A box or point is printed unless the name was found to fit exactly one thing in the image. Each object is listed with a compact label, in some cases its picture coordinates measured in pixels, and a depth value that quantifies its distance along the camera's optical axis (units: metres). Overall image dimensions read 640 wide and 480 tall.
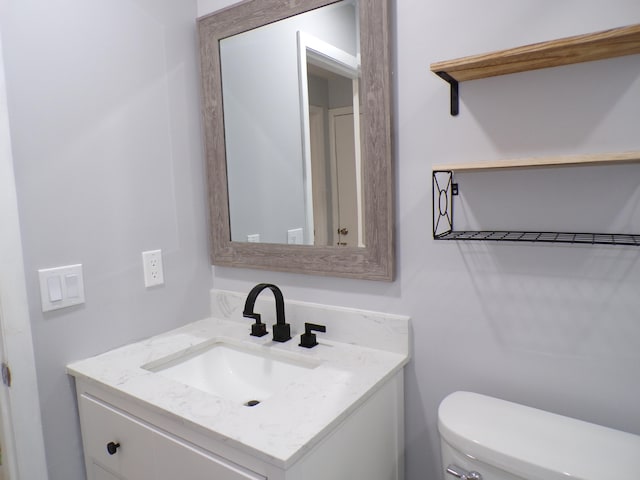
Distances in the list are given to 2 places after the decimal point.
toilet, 0.81
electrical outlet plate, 1.42
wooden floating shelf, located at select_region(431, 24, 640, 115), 0.80
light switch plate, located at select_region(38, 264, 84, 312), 1.16
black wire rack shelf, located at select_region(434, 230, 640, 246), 0.91
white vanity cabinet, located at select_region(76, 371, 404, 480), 0.86
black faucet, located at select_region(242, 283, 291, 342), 1.31
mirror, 1.21
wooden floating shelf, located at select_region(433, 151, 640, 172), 0.81
